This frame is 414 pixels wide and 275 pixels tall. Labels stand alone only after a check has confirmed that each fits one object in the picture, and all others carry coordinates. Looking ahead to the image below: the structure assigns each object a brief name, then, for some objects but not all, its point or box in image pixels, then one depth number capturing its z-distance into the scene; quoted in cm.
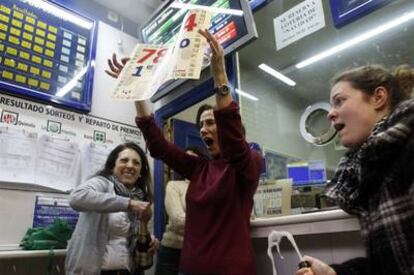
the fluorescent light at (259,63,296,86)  296
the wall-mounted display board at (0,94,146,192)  186
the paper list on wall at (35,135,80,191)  196
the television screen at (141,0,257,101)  174
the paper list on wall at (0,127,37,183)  183
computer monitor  182
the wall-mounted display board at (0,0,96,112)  198
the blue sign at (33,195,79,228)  191
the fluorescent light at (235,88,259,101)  260
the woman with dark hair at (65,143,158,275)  153
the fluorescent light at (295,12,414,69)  166
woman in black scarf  75
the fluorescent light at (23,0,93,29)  217
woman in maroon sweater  106
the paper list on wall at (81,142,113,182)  213
